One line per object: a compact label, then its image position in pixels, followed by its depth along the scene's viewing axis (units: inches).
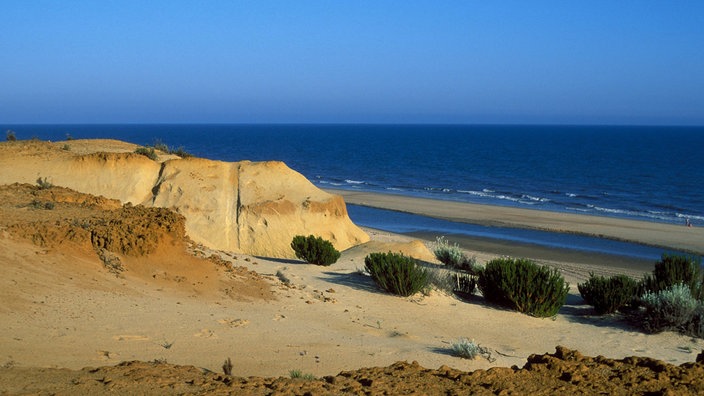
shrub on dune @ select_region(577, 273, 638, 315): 518.9
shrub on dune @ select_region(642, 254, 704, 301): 549.3
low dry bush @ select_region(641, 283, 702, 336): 467.2
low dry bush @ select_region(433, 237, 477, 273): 695.1
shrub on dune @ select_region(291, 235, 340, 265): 627.8
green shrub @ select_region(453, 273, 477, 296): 555.0
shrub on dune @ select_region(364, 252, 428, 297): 497.0
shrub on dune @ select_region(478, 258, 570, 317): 491.8
